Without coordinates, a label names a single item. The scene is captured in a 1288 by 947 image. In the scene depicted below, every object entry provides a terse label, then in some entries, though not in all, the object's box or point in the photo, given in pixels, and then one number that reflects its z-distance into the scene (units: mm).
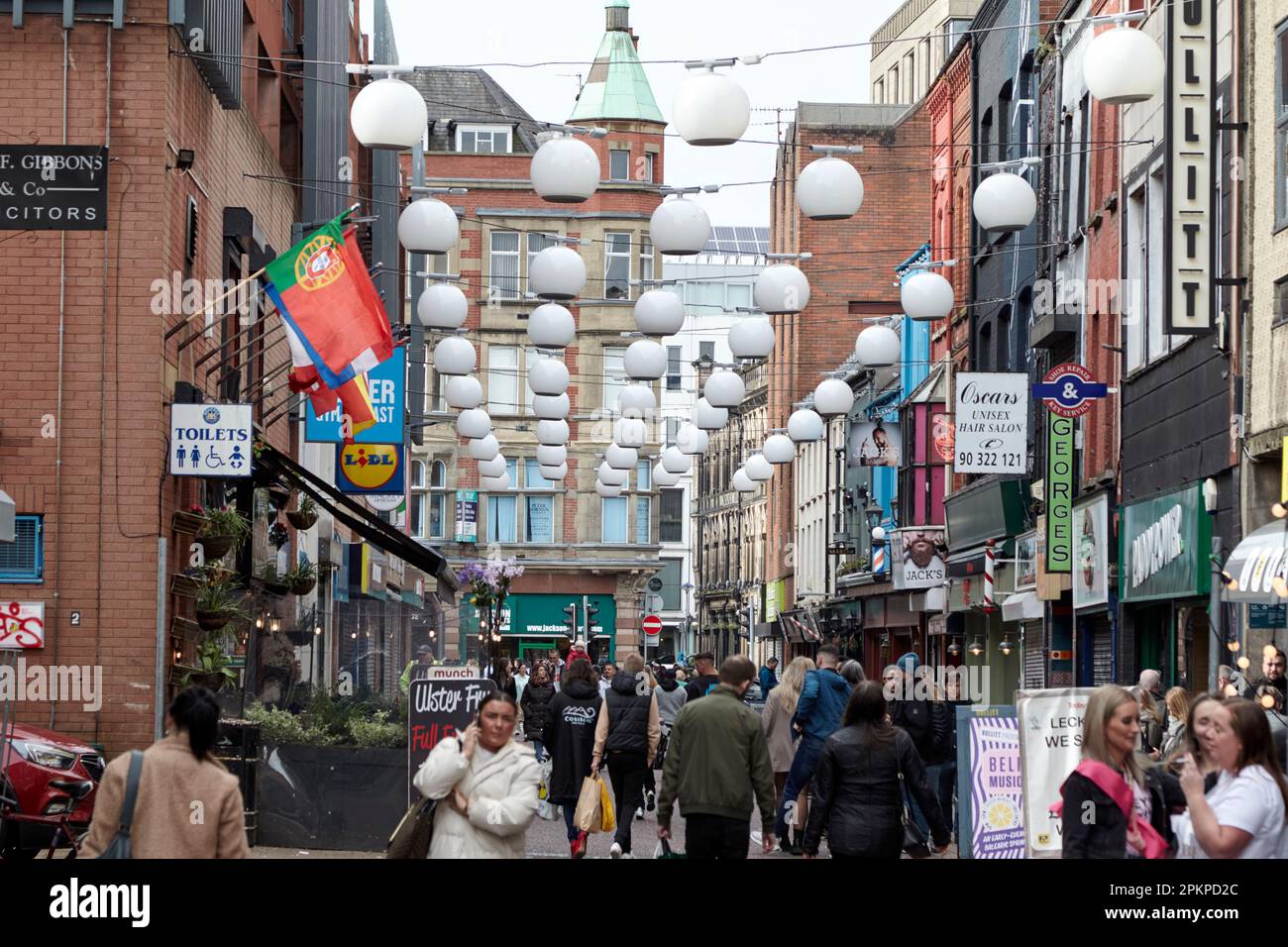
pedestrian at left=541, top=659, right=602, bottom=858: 20188
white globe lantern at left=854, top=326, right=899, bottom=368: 29359
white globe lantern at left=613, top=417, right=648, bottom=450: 41188
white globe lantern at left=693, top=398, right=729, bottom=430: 36719
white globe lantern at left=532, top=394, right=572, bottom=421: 35531
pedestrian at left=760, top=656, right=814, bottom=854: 20750
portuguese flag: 20953
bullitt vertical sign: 22859
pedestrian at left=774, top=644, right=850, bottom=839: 19594
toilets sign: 21188
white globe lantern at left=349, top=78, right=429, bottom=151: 19469
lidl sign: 34719
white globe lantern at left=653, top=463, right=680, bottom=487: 46750
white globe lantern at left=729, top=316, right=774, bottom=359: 28328
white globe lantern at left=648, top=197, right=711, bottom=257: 22469
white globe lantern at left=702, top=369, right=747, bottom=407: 31656
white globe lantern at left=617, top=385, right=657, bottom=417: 36719
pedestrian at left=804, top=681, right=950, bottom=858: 12836
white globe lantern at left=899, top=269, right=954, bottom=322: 25359
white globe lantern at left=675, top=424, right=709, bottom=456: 43844
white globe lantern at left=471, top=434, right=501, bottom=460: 41656
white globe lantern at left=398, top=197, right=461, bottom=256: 23406
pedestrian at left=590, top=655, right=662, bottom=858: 19047
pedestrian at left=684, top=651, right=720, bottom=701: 25406
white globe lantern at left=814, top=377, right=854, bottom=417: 32688
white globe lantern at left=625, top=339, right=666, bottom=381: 30938
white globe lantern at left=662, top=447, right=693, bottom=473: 44656
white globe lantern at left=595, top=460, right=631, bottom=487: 46647
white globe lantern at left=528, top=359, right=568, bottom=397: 33844
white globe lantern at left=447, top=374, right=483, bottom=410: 34312
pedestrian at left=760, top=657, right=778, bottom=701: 41625
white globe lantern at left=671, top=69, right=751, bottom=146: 19203
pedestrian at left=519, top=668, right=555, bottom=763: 28047
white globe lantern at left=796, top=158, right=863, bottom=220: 21234
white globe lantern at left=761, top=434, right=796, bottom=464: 35781
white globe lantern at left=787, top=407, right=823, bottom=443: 34062
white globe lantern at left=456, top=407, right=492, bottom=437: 38094
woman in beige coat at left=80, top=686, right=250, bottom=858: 9703
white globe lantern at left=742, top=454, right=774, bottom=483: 40625
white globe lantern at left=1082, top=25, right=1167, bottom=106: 18328
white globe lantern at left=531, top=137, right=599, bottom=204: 20672
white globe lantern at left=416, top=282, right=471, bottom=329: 27875
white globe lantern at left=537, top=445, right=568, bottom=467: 42906
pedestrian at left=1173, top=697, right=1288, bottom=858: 9062
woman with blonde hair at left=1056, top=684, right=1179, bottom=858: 9820
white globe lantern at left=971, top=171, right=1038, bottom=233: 22641
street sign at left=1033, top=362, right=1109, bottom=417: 27875
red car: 16078
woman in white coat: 10500
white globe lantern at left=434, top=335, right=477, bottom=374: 31703
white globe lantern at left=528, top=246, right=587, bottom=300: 24297
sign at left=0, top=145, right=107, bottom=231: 17500
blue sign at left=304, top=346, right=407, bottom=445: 32875
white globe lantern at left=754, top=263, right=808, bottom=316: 24828
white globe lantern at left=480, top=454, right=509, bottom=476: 44438
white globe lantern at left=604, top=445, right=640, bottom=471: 44891
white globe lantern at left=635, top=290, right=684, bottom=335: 26156
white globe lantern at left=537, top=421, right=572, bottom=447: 40781
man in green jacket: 13930
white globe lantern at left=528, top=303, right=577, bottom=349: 28938
